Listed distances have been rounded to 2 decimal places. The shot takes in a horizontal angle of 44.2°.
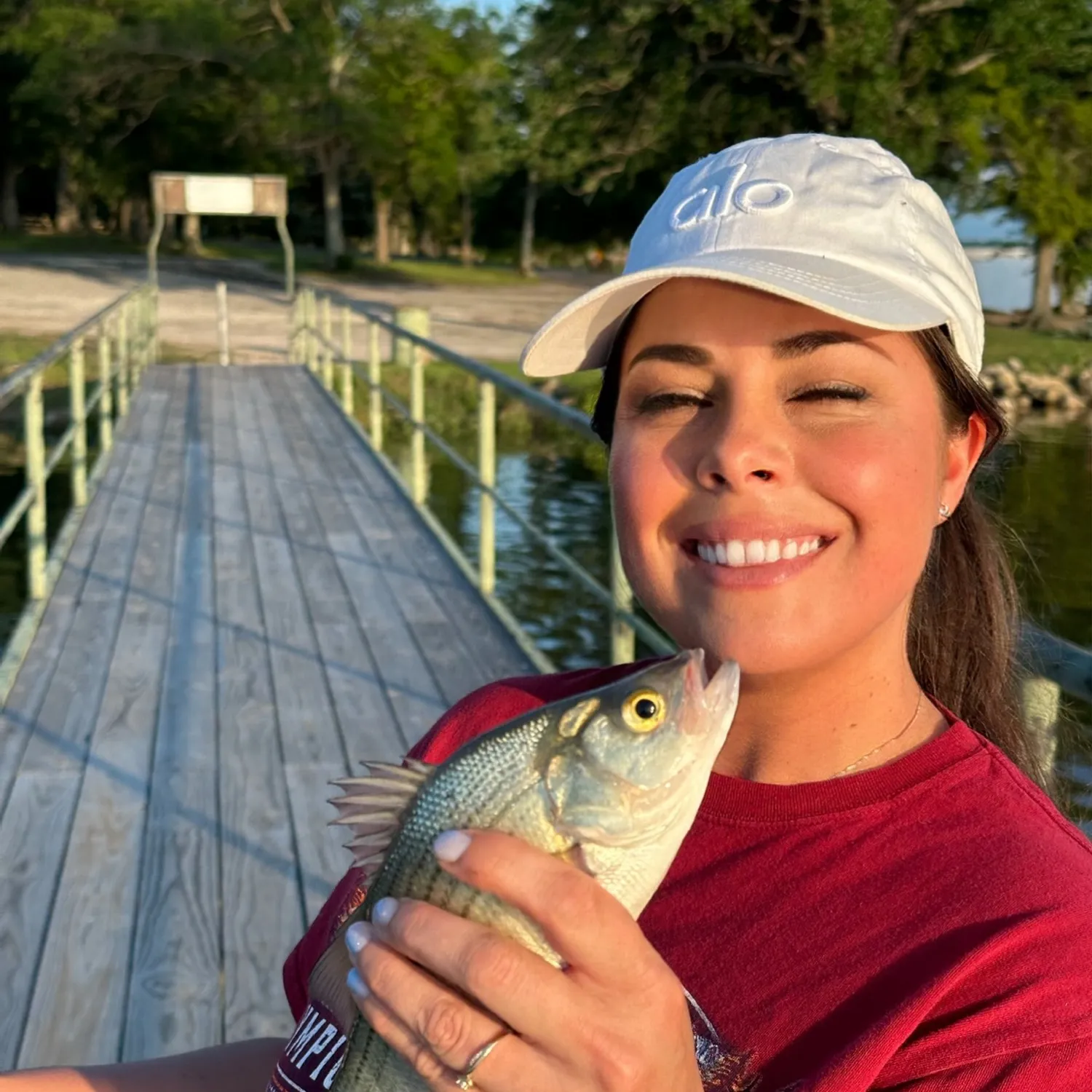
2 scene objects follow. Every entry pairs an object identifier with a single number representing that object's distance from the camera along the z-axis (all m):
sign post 19.02
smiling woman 0.91
